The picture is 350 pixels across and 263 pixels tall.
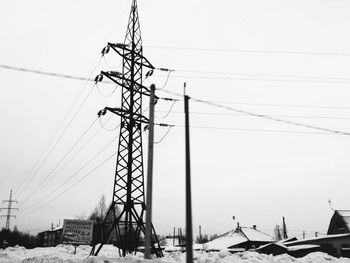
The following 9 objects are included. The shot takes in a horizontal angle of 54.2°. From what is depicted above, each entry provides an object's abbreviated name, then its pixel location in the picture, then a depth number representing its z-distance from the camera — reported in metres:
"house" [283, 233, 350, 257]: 37.59
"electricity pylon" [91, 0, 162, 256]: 20.73
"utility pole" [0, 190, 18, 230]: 77.03
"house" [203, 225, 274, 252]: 48.03
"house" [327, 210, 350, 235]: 46.00
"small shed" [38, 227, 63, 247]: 83.40
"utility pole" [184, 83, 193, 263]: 11.35
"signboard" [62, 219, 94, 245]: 35.28
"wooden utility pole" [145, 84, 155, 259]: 13.91
